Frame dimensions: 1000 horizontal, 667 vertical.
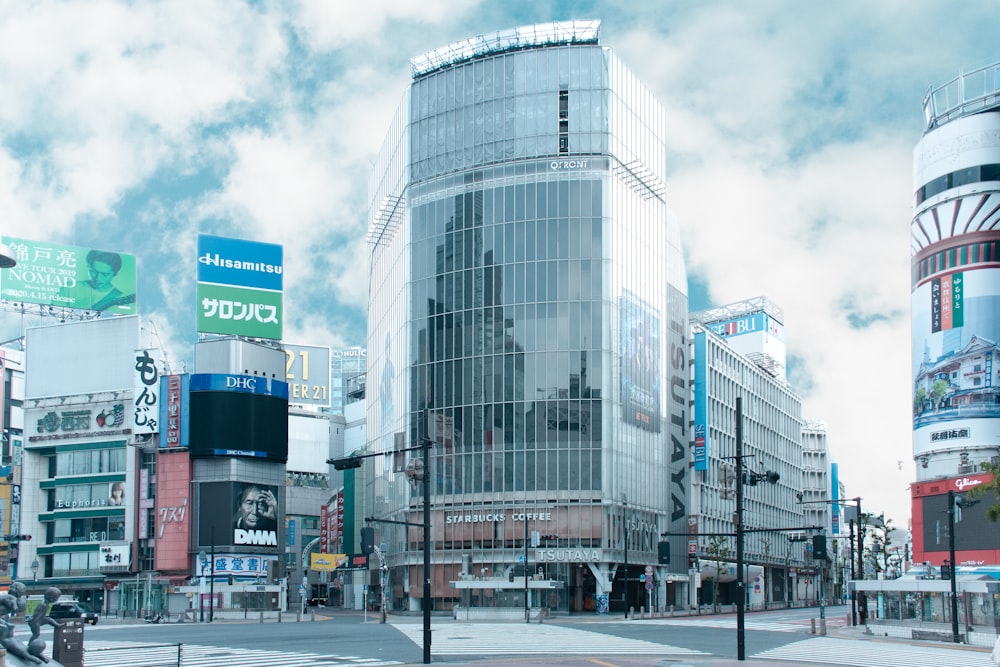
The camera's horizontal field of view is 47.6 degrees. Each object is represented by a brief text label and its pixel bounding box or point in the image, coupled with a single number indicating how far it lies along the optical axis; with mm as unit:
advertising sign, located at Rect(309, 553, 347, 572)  105819
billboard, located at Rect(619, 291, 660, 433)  108312
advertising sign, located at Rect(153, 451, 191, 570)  112750
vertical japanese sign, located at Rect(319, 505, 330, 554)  138250
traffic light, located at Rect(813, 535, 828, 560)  36594
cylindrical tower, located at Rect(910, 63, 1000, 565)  109062
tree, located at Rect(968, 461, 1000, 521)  56159
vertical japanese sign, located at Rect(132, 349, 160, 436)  114812
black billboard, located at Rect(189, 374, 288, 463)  113625
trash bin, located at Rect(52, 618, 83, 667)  30703
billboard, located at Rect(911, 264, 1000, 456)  108812
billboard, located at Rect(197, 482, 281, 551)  112938
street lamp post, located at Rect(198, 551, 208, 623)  102088
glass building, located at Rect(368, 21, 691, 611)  104062
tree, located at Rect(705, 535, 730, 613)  121250
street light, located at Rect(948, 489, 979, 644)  53500
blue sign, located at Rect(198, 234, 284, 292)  120375
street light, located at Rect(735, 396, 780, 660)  34125
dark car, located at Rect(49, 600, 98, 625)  62781
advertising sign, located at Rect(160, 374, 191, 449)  114062
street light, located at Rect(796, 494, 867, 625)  68406
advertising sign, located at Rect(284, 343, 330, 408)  166875
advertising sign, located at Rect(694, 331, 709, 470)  121581
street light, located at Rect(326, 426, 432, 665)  34562
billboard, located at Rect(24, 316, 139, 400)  120375
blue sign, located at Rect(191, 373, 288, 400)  113562
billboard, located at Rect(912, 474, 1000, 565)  107250
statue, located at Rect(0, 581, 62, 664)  23589
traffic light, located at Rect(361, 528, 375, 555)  32156
